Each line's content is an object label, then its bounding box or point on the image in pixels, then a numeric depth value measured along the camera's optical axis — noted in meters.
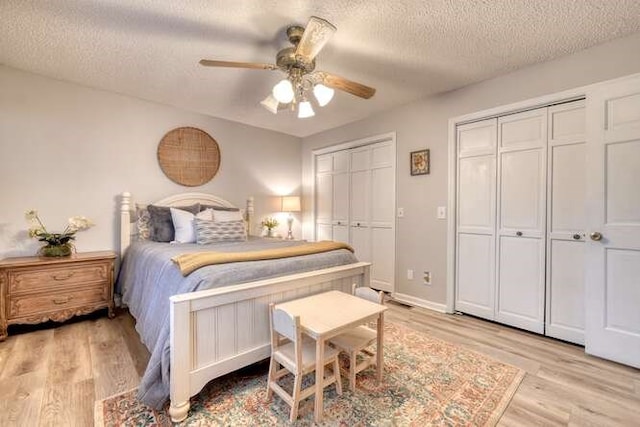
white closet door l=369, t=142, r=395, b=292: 3.57
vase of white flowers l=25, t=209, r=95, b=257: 2.63
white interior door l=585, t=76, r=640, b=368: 2.00
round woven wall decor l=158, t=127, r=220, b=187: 3.47
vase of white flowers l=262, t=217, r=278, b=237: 4.18
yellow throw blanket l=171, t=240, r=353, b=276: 1.70
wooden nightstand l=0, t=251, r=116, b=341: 2.36
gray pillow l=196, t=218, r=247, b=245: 2.92
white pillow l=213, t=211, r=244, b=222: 3.13
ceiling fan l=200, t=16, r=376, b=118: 1.75
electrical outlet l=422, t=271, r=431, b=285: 3.17
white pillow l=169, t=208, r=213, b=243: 3.00
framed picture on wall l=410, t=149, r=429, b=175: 3.18
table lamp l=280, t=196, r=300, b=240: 4.35
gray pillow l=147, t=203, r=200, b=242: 3.03
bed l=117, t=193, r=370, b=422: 1.49
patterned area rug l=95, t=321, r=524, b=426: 1.49
